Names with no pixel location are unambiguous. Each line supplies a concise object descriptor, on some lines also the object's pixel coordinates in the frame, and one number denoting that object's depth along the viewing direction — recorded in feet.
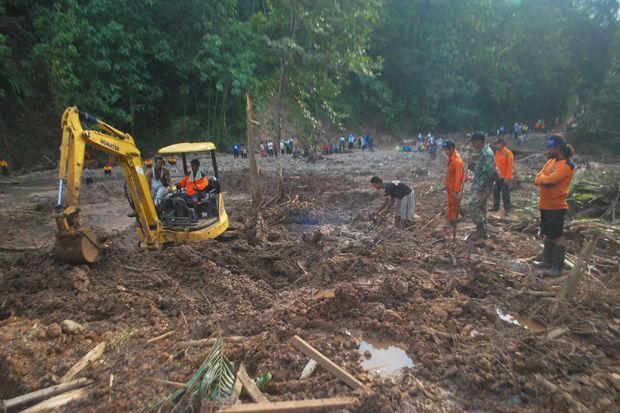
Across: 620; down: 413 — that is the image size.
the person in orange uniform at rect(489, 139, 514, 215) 26.91
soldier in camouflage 21.16
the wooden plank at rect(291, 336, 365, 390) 9.88
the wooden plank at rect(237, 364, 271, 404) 9.34
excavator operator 23.76
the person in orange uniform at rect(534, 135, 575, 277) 16.19
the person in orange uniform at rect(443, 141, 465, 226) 22.44
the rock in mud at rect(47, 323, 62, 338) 12.35
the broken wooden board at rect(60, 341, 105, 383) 10.32
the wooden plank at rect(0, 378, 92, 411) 9.22
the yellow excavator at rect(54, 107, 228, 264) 16.89
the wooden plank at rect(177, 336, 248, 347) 11.67
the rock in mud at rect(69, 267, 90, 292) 16.63
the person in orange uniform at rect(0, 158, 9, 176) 48.22
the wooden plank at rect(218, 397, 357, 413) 8.68
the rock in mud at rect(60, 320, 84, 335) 12.93
